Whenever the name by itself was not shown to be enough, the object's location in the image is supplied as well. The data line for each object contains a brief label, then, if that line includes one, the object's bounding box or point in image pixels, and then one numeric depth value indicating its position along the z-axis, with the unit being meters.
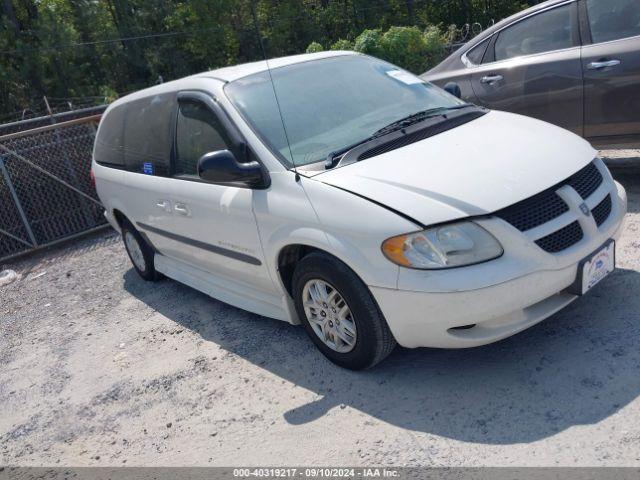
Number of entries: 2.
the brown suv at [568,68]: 5.17
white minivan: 3.08
